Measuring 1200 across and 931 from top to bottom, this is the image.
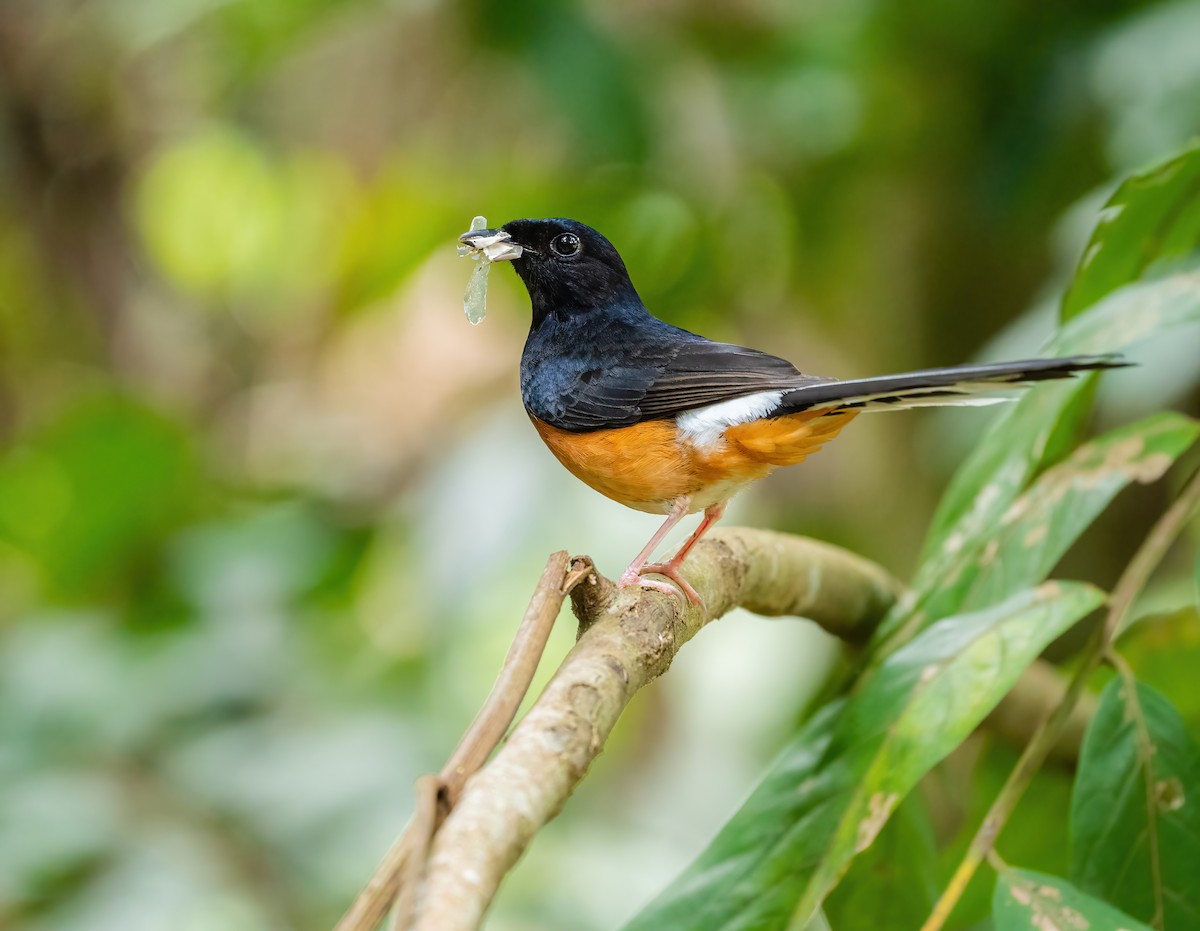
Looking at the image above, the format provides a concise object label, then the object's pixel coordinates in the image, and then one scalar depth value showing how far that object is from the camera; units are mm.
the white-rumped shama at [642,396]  4633
